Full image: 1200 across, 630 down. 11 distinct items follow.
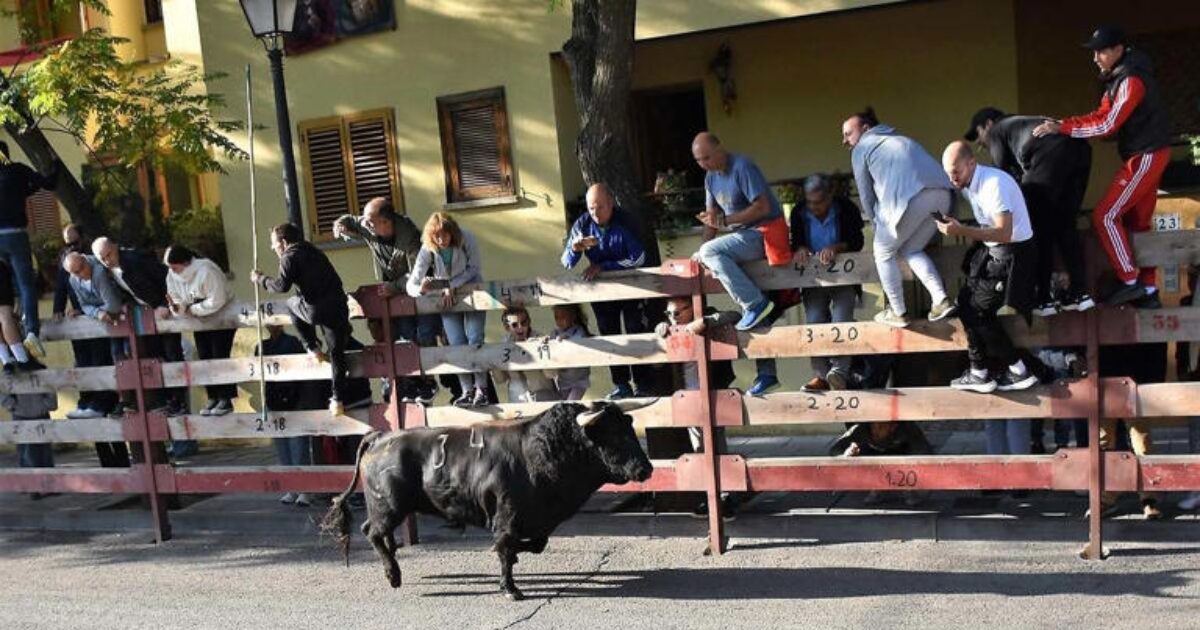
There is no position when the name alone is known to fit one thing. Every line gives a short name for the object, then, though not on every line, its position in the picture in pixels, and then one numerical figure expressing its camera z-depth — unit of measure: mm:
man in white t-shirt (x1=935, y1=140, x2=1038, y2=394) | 6812
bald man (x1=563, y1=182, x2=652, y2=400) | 8461
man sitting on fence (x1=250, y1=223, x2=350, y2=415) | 8789
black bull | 7219
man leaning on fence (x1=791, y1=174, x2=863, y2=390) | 7930
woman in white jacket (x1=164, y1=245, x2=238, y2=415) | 9555
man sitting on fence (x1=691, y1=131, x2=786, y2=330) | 7805
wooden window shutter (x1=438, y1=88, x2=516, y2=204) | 13047
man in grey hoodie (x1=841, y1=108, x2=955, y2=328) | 7215
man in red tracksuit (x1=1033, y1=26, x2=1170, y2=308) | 6965
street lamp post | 9344
